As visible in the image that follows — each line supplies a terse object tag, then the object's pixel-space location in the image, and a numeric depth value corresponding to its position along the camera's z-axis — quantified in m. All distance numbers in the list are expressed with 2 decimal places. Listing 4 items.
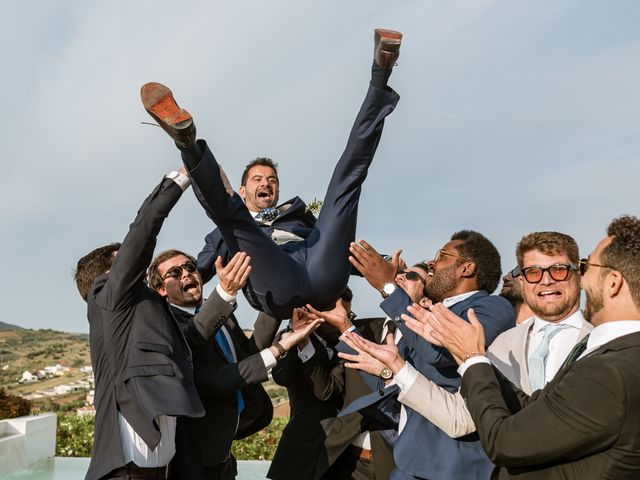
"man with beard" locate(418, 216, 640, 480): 2.04
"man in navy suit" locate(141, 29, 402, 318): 3.62
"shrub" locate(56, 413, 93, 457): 10.03
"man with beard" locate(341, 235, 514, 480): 3.24
